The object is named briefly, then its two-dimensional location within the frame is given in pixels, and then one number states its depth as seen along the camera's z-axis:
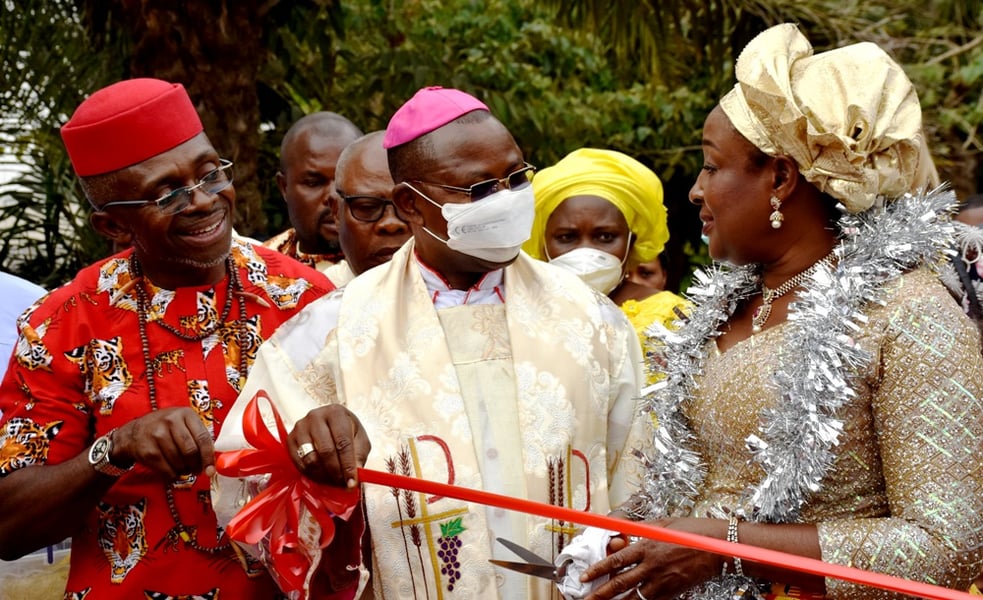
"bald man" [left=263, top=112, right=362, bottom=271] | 5.71
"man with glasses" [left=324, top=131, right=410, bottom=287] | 4.75
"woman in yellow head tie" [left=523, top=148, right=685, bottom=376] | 4.89
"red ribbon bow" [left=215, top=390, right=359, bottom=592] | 2.98
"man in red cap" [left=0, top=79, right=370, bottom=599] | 3.32
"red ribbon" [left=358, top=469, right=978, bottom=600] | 2.57
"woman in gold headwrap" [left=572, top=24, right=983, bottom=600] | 2.66
